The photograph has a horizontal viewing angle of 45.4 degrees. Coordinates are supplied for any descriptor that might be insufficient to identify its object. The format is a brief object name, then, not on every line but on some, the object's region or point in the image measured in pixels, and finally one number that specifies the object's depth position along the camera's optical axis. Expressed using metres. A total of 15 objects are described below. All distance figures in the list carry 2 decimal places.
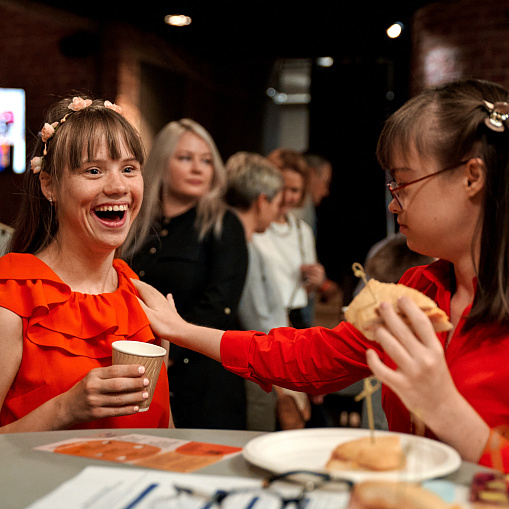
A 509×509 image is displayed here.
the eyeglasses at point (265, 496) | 0.81
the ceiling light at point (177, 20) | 6.53
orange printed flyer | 1.02
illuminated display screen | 6.86
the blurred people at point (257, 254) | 3.19
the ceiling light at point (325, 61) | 7.51
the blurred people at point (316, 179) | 5.82
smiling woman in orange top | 1.47
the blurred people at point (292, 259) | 3.64
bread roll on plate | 0.88
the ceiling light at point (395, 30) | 6.41
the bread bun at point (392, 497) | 0.70
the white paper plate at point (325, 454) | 0.86
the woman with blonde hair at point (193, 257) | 2.80
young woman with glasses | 1.03
